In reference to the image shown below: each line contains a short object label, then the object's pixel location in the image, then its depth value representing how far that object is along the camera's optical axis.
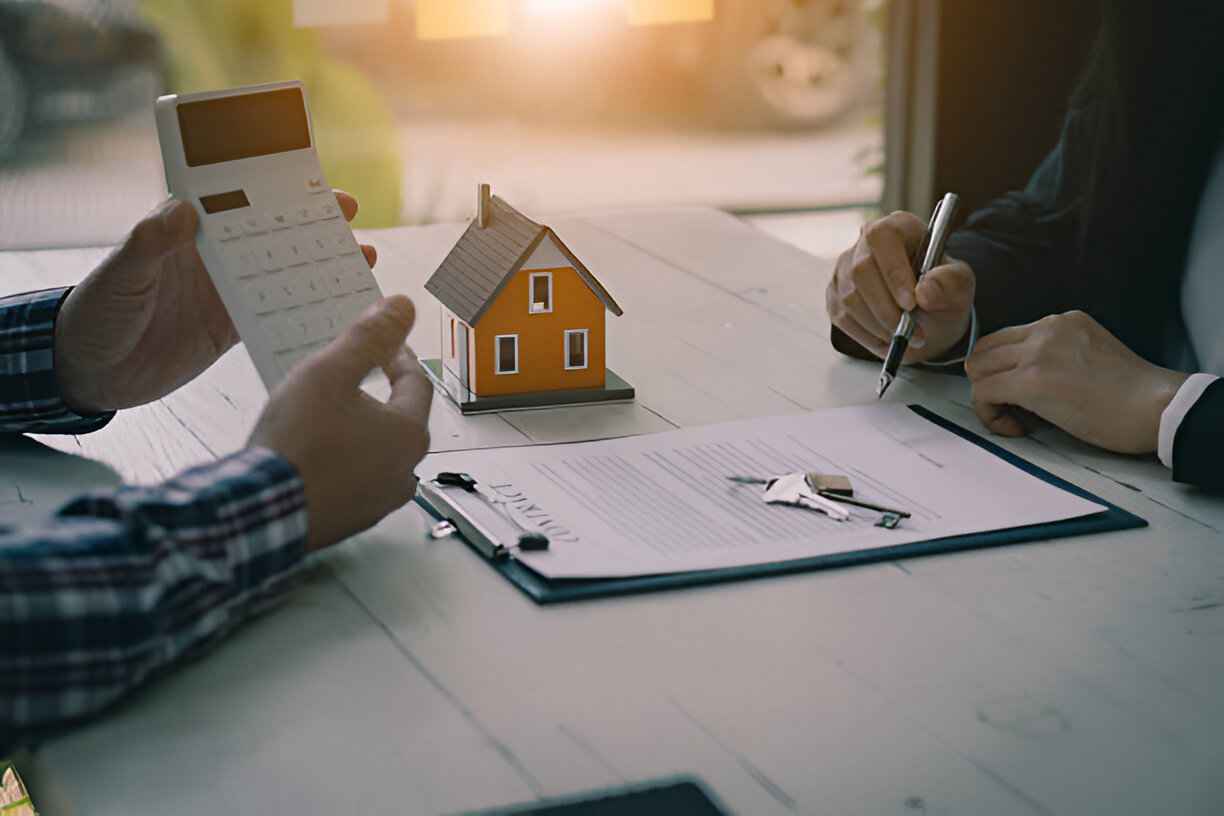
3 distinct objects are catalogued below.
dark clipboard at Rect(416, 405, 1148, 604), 1.29
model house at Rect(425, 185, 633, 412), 1.53
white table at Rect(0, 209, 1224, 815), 1.15
